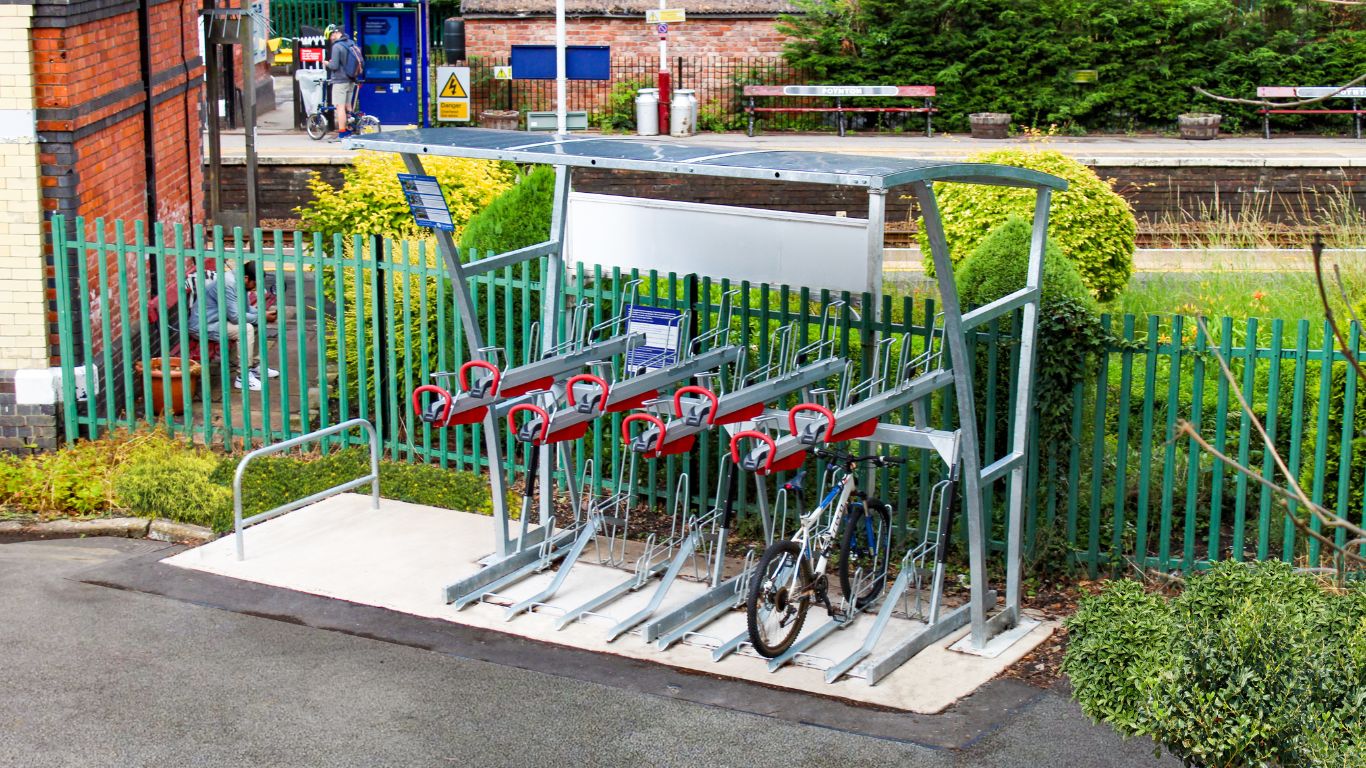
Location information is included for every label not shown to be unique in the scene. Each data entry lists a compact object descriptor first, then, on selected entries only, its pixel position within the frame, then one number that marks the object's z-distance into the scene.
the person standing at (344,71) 28.61
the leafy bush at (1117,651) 5.38
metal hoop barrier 8.55
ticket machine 31.28
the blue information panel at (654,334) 8.37
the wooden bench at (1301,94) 29.95
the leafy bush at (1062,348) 7.98
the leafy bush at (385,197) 13.05
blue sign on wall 32.25
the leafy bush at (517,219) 10.45
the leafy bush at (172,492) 9.35
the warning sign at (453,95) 27.98
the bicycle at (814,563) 7.18
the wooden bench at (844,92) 31.42
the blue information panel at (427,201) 8.01
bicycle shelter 6.92
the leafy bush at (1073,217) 13.32
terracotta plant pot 10.77
